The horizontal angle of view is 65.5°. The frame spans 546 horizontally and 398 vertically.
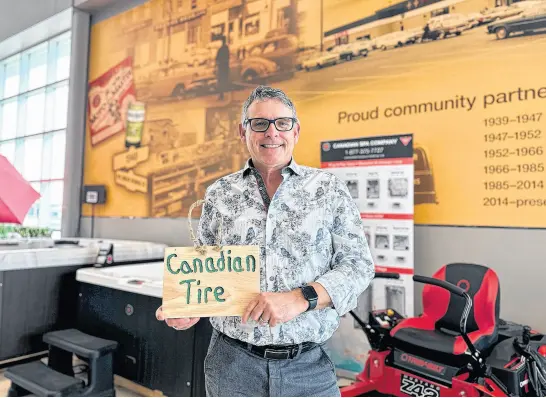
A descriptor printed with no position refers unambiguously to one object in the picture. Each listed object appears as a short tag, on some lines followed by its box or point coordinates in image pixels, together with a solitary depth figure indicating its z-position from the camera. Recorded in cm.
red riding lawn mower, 201
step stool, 244
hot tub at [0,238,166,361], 312
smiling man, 112
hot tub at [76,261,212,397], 253
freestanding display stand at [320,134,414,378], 292
